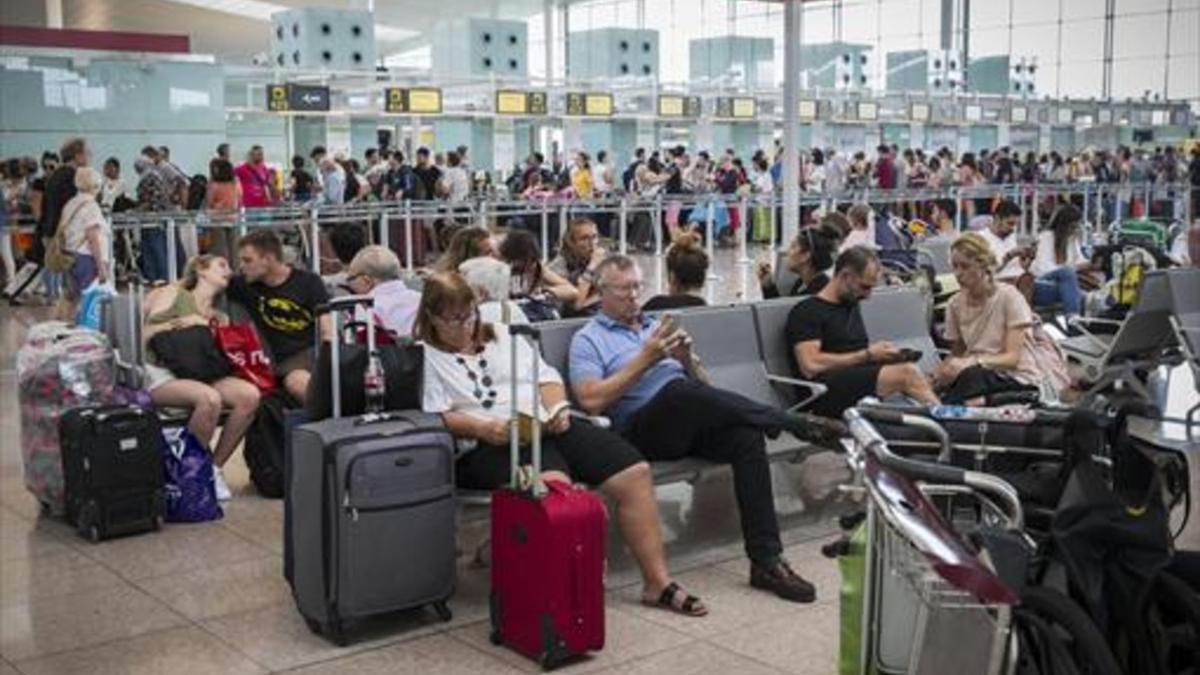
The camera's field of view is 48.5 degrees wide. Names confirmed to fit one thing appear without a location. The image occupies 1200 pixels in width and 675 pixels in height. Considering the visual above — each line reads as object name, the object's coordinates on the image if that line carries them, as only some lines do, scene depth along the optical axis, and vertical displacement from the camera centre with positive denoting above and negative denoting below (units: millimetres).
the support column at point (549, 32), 33406 +3366
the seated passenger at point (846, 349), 5875 -845
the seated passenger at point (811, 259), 7258 -537
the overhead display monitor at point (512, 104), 21091 +949
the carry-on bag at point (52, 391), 5961 -993
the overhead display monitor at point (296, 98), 18391 +931
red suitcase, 4176 -1272
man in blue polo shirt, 4961 -938
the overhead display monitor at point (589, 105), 22531 +978
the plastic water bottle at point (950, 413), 3795 -719
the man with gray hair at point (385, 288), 6391 -604
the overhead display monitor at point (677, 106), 24250 +1005
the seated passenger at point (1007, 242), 9172 -642
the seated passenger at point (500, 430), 4750 -951
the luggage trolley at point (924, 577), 2494 -863
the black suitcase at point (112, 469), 5602 -1265
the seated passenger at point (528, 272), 7168 -587
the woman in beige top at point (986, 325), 6117 -770
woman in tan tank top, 6172 -1006
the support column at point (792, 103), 10703 +457
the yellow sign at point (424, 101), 20047 +952
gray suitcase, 4312 -1151
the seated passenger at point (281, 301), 6395 -651
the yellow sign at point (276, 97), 18359 +946
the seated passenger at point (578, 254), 8055 -553
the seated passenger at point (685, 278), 6328 -560
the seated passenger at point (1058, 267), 9227 -767
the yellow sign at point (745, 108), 25141 +990
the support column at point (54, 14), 19953 +2358
